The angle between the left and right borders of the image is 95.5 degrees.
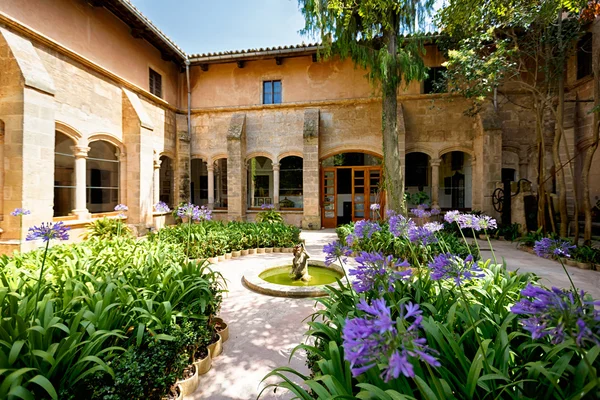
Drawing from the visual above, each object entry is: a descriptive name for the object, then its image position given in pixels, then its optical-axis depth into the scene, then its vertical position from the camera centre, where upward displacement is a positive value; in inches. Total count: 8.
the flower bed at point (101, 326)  60.2 -34.2
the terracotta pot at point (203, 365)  91.0 -55.6
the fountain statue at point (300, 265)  190.7 -44.9
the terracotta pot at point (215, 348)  102.0 -56.1
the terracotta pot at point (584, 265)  205.0 -47.9
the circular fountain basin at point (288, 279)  158.7 -53.1
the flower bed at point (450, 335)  31.8 -29.3
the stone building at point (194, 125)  236.2 +102.1
